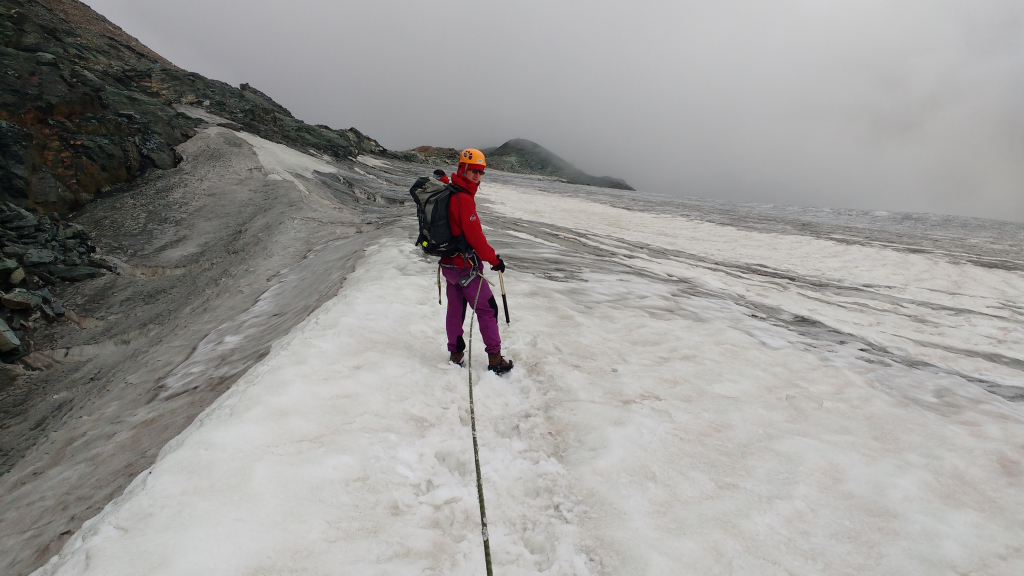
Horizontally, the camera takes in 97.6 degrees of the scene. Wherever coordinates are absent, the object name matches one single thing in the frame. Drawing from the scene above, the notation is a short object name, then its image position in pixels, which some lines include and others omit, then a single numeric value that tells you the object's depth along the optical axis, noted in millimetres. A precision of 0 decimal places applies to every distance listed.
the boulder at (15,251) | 11023
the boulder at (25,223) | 11984
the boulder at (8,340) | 8656
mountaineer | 5270
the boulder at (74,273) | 11875
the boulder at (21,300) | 9773
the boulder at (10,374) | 8209
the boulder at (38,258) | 11469
